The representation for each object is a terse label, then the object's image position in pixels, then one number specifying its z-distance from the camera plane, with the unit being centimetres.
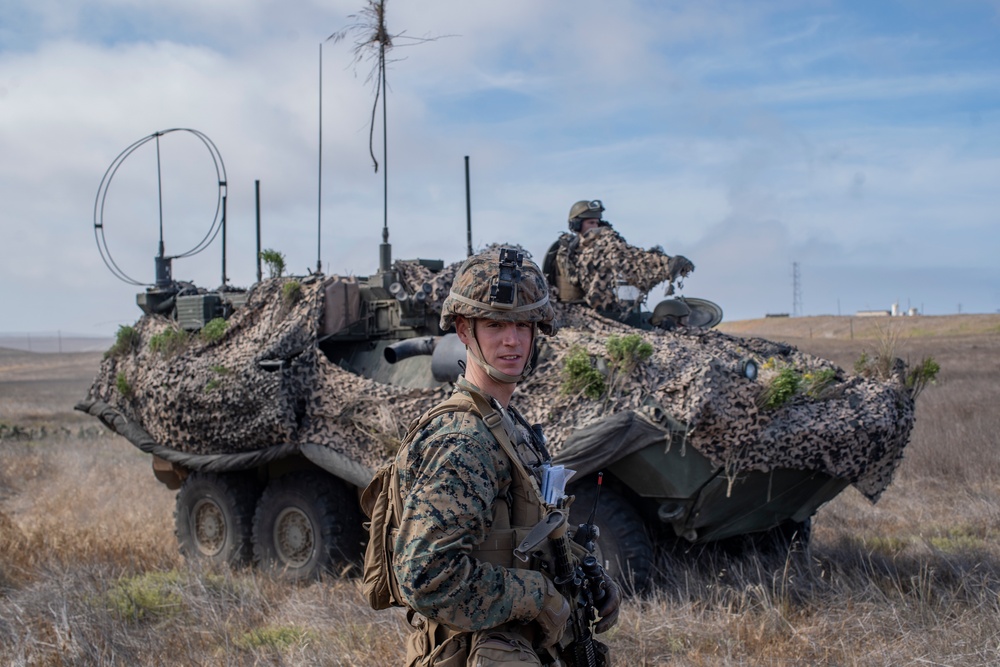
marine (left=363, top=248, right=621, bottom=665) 274
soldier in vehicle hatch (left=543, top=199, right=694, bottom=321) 749
